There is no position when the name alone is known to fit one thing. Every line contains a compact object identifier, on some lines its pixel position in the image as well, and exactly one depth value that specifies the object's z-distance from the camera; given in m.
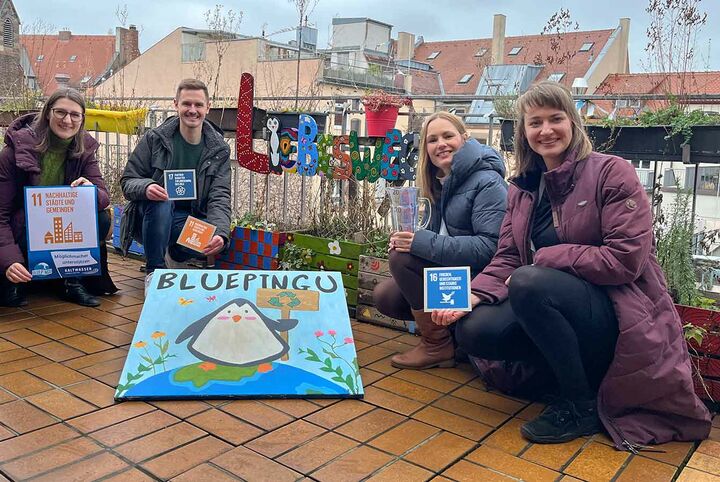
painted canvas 2.52
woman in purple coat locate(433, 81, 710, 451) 2.13
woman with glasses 3.45
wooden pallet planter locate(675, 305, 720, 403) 2.49
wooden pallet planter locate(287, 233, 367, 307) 3.70
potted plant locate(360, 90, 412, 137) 3.97
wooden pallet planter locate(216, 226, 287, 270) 4.02
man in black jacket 3.61
